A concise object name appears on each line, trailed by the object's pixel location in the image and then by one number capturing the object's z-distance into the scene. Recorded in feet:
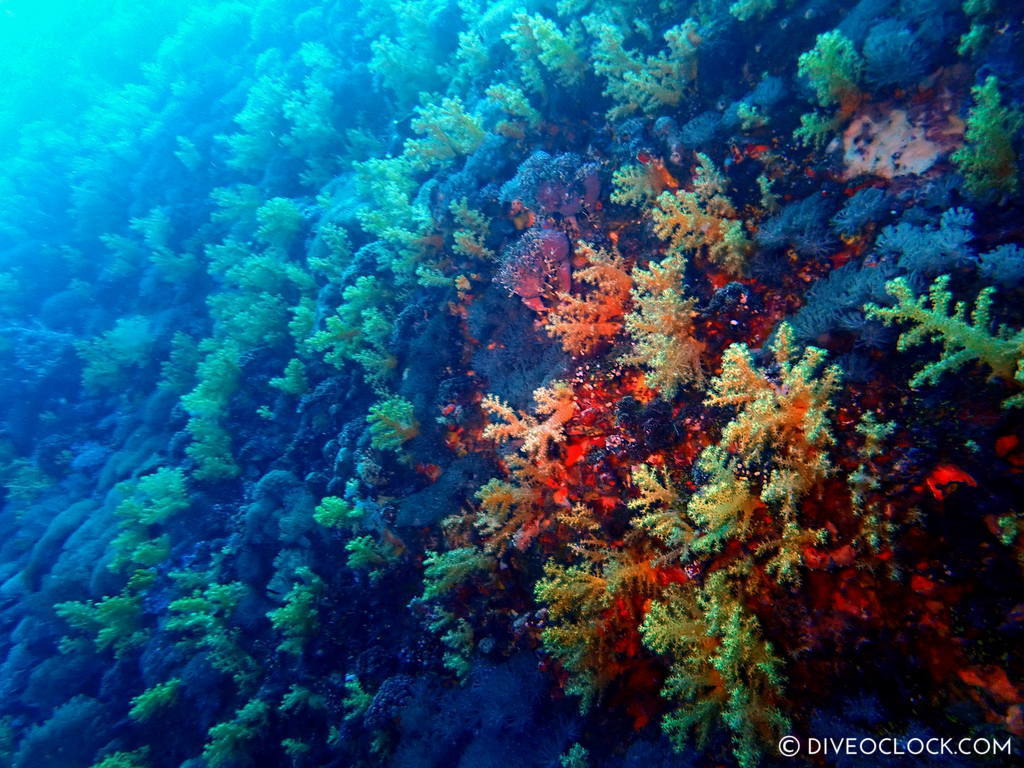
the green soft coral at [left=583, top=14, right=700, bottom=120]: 16.24
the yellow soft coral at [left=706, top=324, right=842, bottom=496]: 8.37
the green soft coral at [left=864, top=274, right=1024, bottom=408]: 7.29
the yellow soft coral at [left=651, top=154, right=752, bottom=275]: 12.40
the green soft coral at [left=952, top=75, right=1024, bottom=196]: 9.41
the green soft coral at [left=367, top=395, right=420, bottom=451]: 18.31
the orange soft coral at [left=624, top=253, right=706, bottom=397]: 11.25
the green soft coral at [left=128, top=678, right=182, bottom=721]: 20.57
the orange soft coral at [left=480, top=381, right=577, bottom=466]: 12.78
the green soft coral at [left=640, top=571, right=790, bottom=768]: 8.31
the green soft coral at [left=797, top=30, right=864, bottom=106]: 12.28
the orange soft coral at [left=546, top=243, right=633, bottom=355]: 13.62
